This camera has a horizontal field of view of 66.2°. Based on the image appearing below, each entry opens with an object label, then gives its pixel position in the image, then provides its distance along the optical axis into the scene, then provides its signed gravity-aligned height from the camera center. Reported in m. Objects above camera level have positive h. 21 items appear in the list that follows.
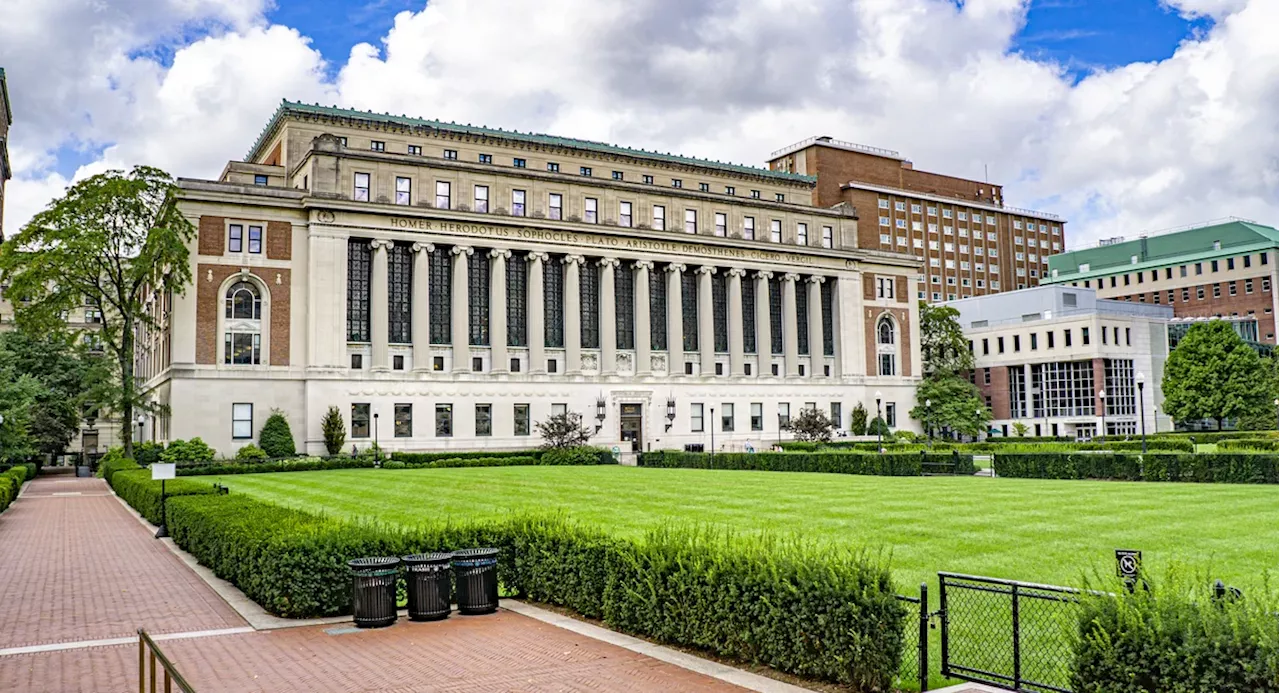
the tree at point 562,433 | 67.06 -0.70
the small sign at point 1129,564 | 9.51 -1.50
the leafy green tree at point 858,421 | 86.12 -0.37
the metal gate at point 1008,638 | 10.45 -2.85
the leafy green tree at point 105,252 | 57.91 +10.76
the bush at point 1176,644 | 7.93 -1.95
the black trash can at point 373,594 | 15.05 -2.57
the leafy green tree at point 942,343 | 98.12 +7.33
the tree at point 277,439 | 63.75 -0.67
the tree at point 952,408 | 89.69 +0.66
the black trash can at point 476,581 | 15.90 -2.54
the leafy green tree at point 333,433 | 64.56 -0.37
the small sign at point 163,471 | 25.69 -1.07
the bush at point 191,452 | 57.52 -1.28
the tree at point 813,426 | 75.81 -0.59
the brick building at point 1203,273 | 108.19 +16.32
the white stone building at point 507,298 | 66.25 +9.68
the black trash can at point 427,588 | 15.46 -2.57
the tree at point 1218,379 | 80.88 +2.59
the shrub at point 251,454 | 60.84 -1.57
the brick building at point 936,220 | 124.56 +27.03
